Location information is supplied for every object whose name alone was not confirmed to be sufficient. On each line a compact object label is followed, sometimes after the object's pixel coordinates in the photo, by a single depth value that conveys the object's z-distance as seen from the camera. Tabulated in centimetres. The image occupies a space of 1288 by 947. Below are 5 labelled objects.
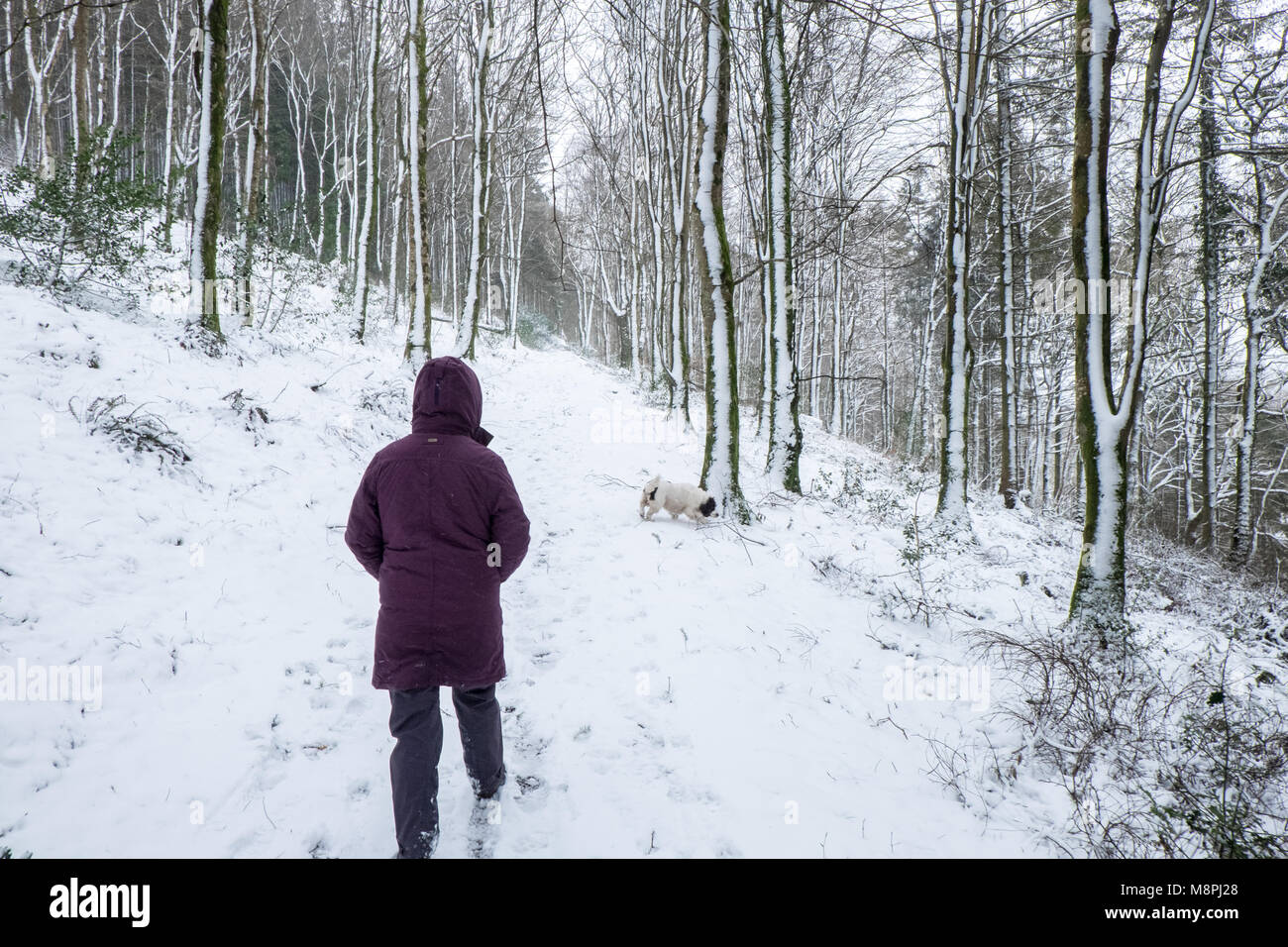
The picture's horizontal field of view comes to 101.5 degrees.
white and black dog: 666
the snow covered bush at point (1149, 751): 254
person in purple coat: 227
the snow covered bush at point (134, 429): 458
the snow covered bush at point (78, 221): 638
